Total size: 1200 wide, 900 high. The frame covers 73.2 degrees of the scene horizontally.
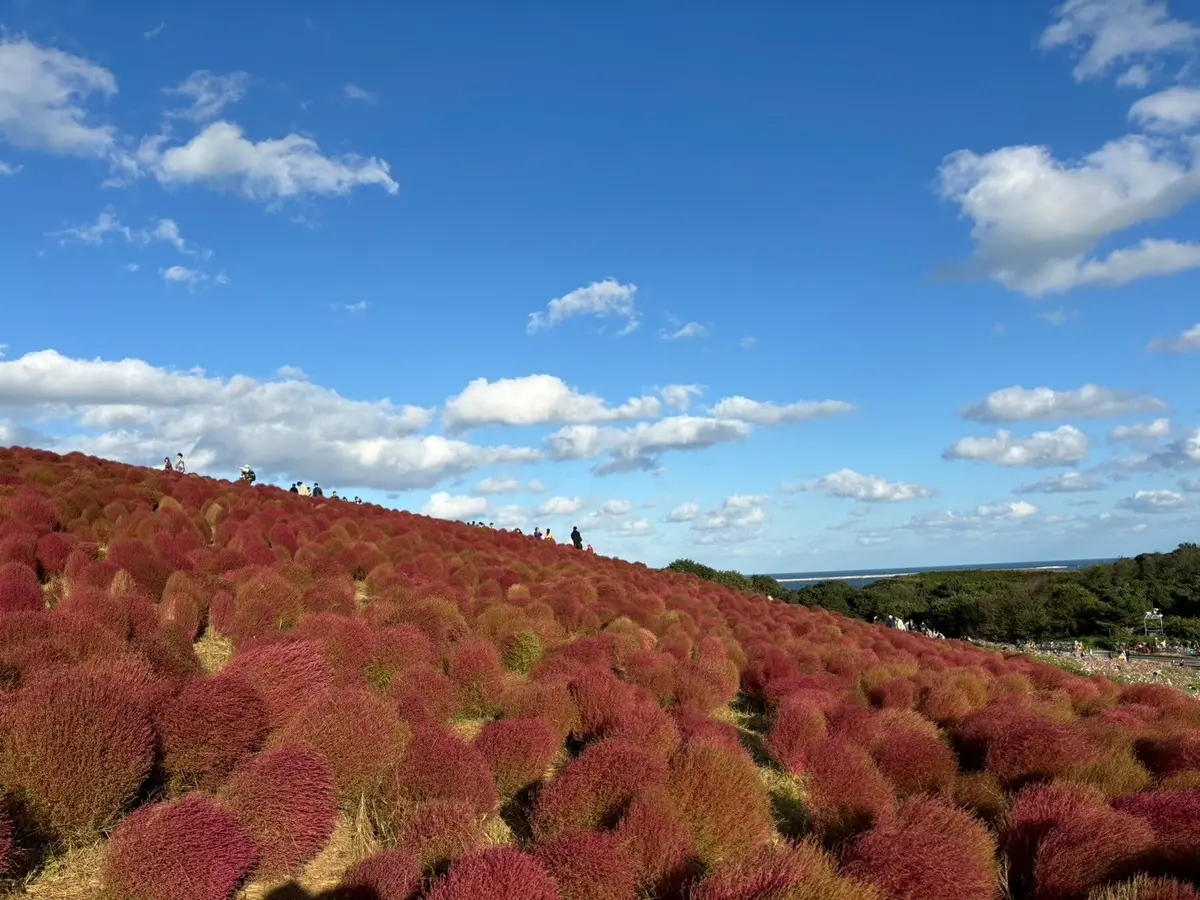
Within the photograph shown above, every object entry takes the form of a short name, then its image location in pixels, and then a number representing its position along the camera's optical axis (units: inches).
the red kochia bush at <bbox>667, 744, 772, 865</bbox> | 203.2
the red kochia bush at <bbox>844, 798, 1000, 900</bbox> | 167.0
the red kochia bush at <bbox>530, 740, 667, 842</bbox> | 199.0
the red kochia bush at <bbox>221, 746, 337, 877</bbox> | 169.8
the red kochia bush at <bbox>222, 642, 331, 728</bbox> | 218.5
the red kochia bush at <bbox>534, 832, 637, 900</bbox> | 161.8
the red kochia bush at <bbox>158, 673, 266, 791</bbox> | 187.3
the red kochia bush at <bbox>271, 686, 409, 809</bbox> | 202.7
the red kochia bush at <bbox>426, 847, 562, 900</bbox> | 145.4
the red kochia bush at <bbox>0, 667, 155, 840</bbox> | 163.5
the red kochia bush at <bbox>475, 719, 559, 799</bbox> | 230.7
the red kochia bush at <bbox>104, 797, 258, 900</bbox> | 144.5
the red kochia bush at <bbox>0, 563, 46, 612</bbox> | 289.6
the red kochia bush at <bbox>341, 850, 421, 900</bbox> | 160.7
